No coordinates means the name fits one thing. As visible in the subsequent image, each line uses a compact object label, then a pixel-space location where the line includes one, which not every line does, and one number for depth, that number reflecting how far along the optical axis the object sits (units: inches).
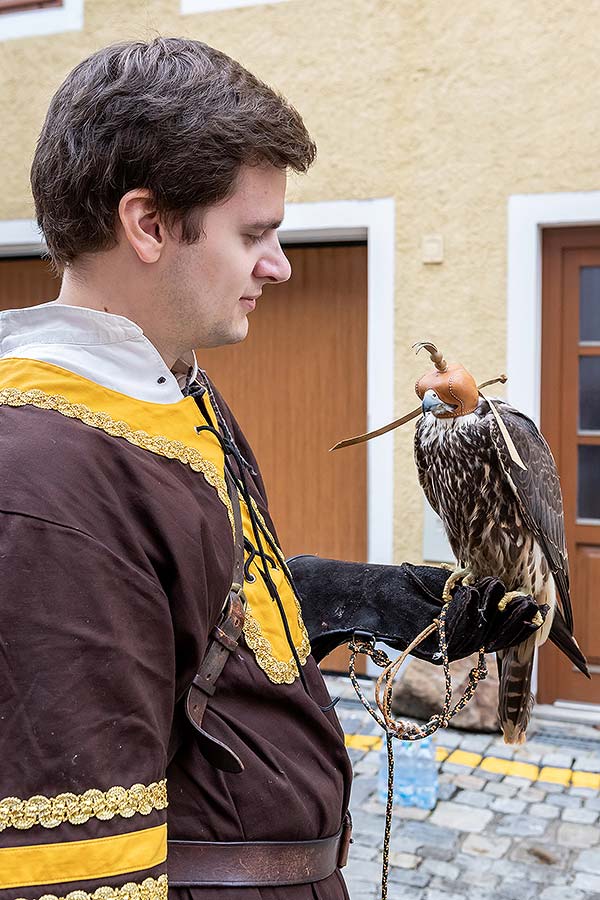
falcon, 85.7
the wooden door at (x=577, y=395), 192.2
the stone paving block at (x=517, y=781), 167.9
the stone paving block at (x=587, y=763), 175.5
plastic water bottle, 158.2
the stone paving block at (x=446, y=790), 161.8
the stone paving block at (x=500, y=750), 181.8
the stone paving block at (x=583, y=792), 163.9
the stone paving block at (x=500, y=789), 163.9
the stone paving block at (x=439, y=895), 129.4
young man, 34.6
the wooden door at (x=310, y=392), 215.8
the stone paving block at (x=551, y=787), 165.0
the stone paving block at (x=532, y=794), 161.8
